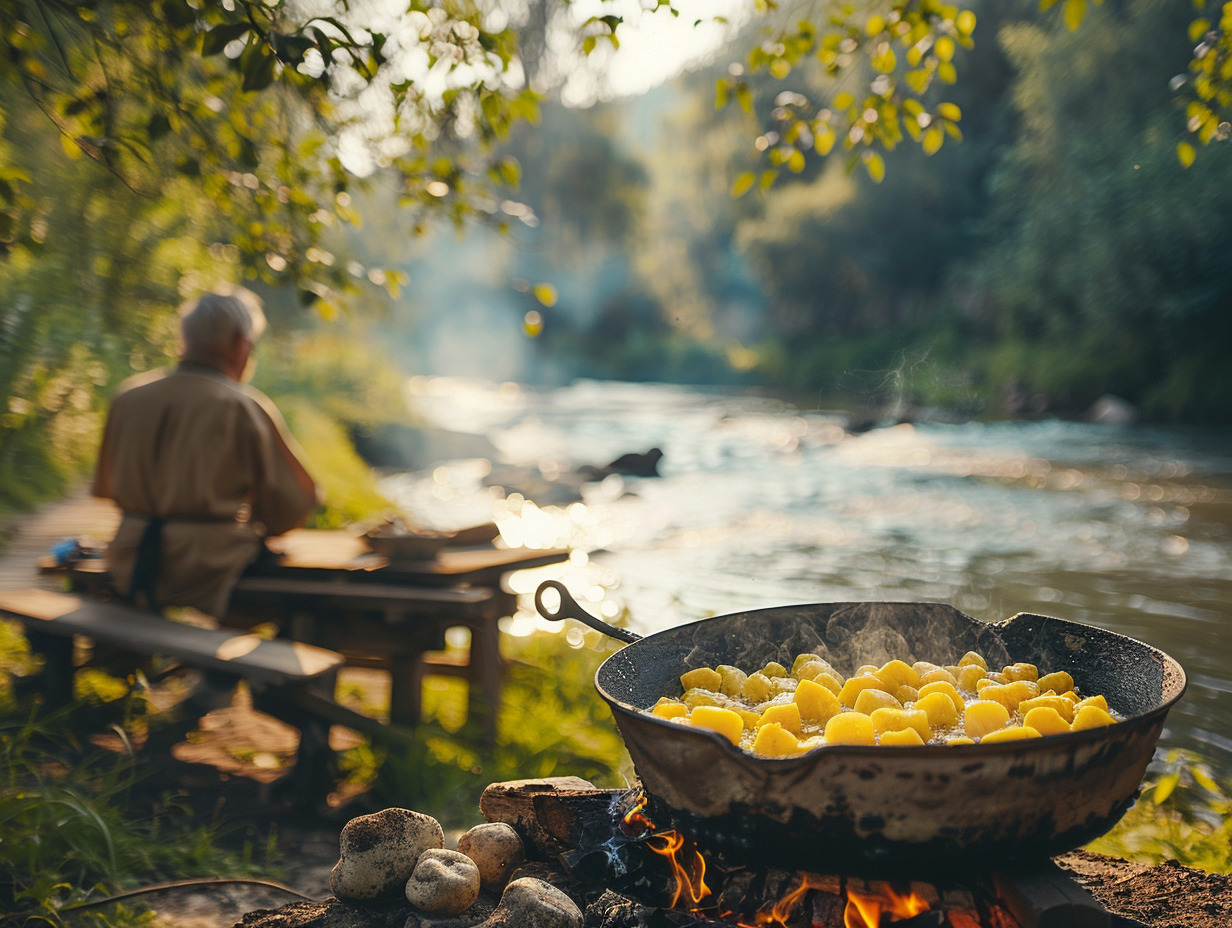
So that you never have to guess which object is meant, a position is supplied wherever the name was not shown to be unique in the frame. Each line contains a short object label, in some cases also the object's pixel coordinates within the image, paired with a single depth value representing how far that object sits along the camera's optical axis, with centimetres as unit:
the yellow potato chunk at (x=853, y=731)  183
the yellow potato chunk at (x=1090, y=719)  177
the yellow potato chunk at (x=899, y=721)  189
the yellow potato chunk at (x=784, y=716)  202
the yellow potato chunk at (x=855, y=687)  218
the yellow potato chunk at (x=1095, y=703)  195
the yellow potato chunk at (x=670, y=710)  202
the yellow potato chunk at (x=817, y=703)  211
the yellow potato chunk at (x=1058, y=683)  221
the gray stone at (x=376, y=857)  216
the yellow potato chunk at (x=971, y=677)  227
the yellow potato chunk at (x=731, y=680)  233
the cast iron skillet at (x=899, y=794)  159
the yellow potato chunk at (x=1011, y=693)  207
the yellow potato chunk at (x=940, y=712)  199
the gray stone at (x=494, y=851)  231
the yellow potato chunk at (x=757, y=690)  228
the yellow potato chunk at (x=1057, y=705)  193
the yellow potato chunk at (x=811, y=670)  233
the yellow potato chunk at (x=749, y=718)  207
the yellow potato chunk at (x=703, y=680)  232
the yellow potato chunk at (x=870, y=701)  206
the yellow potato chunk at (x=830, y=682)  226
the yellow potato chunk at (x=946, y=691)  205
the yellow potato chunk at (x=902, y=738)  176
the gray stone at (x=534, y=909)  193
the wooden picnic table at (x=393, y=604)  377
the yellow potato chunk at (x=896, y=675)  224
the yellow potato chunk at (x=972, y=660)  238
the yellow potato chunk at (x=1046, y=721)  179
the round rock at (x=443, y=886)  208
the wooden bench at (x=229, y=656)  314
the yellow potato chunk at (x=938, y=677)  223
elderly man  391
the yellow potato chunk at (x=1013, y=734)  171
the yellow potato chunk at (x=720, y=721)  191
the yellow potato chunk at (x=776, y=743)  181
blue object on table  446
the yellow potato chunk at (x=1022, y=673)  230
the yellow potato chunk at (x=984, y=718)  193
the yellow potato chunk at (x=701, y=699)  219
